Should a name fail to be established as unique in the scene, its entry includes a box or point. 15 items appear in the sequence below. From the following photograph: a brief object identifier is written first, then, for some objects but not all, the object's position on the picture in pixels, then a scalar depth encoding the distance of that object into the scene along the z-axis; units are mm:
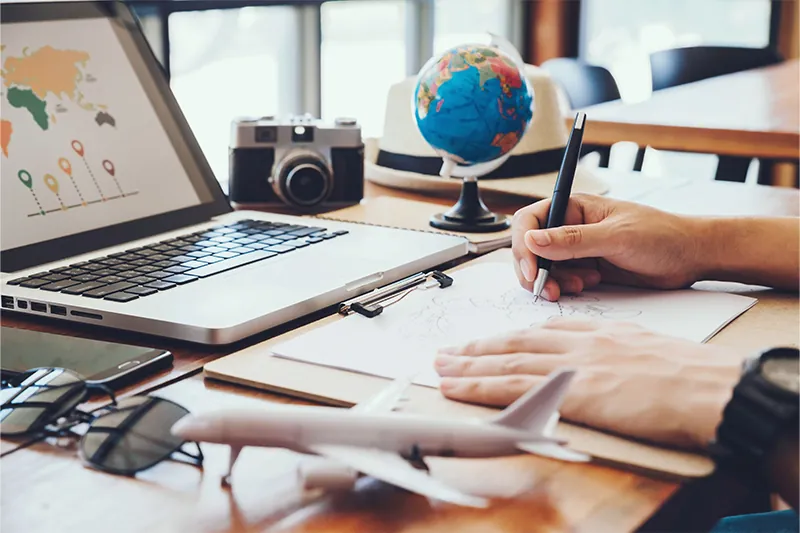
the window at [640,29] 4586
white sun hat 1454
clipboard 584
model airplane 529
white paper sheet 739
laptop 838
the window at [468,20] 3787
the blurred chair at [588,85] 3008
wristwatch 585
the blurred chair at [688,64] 3500
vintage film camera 1303
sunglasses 577
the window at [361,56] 3066
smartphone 695
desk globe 1148
